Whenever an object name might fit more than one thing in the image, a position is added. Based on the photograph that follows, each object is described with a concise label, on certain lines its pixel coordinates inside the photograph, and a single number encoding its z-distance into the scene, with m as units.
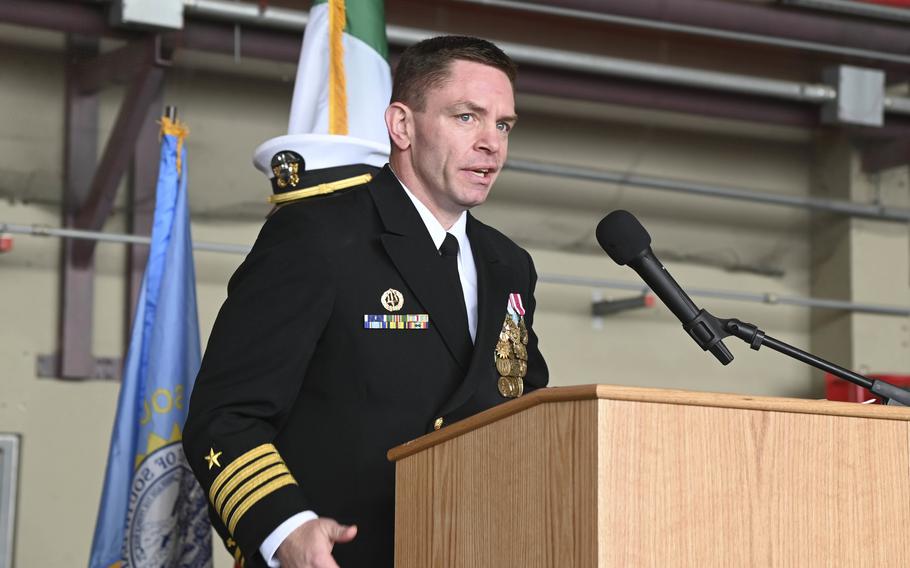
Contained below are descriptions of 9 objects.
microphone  2.95
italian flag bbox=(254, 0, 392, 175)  5.33
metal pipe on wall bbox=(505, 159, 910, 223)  10.41
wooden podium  2.32
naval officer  3.18
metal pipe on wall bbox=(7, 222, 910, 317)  8.57
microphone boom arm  2.95
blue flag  5.76
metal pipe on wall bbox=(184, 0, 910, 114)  8.72
